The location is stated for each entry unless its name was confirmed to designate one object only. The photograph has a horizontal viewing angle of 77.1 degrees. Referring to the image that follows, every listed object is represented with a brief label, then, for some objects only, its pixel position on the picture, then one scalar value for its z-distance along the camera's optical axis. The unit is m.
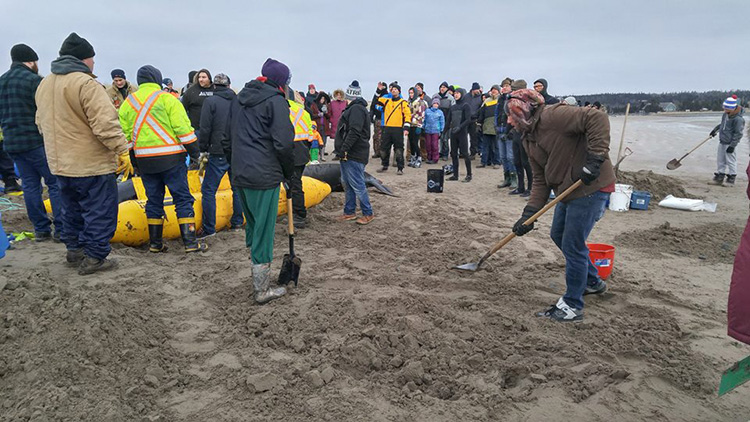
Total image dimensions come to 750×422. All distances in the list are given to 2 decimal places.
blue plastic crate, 7.59
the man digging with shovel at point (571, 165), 3.42
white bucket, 7.51
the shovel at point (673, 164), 10.31
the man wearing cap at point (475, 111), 11.75
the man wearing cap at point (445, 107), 12.84
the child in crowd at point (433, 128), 12.46
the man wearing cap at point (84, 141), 4.27
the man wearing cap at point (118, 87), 7.78
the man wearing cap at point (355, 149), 6.44
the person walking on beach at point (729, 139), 9.20
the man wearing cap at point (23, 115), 5.02
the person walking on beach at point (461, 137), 9.74
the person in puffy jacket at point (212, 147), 5.75
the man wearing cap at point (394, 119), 10.26
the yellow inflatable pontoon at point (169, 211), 5.45
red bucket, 4.41
